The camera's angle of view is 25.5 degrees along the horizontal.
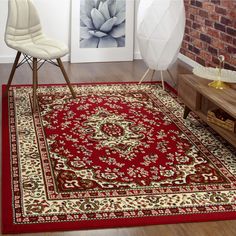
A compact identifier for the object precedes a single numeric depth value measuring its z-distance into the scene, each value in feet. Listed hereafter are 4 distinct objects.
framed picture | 18.03
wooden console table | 10.47
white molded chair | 13.21
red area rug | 8.34
